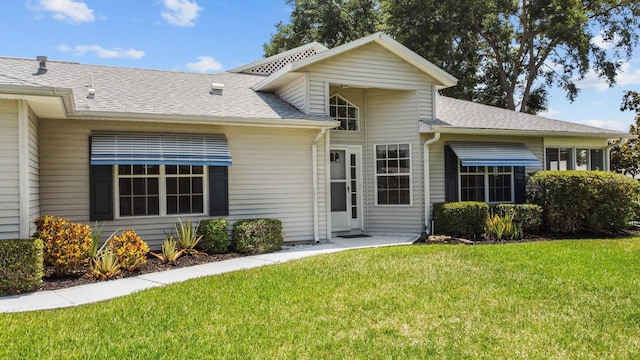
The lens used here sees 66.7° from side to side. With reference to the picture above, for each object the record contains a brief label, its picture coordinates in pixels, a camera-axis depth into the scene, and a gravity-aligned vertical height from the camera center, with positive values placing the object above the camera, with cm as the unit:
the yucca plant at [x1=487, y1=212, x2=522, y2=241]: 1151 -103
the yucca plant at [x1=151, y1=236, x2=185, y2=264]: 859 -114
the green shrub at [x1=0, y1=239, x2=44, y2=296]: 652 -99
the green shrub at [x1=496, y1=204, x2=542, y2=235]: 1209 -70
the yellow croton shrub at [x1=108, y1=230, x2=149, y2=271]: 785 -97
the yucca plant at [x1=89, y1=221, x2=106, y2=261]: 800 -92
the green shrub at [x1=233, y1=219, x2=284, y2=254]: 961 -94
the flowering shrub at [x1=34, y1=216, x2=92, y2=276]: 737 -79
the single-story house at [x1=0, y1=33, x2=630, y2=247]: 884 +96
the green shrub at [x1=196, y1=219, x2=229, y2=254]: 945 -89
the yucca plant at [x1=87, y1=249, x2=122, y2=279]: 746 -119
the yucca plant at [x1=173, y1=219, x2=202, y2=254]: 923 -95
